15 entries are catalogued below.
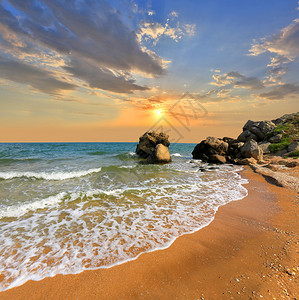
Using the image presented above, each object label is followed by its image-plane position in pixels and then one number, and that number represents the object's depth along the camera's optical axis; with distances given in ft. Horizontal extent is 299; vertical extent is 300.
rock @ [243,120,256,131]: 100.53
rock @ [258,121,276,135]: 92.02
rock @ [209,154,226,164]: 67.28
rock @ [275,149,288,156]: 68.03
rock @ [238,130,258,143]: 92.81
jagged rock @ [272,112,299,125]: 123.24
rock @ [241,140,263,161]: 61.21
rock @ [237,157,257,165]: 57.59
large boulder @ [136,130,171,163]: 70.13
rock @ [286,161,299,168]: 43.84
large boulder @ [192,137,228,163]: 70.13
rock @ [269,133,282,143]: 80.38
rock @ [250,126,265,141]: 93.28
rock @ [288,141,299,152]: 64.39
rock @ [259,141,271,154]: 75.85
